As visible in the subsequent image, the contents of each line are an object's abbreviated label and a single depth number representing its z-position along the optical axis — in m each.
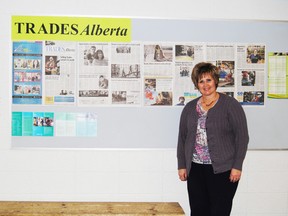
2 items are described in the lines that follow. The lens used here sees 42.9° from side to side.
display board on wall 3.02
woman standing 2.53
